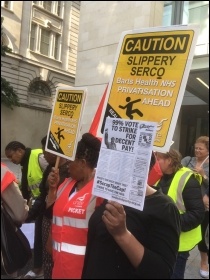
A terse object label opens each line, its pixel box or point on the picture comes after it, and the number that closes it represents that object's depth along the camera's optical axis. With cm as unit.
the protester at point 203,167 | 282
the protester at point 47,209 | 177
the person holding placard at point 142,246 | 101
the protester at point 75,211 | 130
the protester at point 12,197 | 91
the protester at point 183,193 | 205
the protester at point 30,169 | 260
